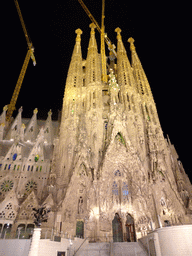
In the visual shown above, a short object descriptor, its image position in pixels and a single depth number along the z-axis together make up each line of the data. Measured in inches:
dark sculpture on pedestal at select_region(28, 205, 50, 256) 367.2
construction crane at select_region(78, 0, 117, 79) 1650.7
